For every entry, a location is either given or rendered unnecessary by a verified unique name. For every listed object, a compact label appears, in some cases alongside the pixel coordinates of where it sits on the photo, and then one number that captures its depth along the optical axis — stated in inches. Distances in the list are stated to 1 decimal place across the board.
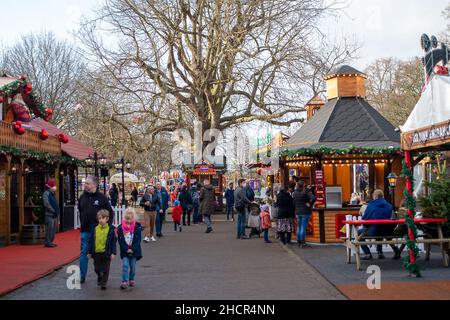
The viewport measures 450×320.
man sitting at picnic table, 500.7
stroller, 777.6
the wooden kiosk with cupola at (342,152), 676.7
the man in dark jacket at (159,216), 783.1
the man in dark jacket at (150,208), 725.3
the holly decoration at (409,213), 433.1
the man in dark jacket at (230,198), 1199.9
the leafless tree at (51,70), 1774.1
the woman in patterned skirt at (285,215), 666.2
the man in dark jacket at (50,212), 681.0
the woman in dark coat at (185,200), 973.8
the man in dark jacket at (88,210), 425.1
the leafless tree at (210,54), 1195.3
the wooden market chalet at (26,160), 717.9
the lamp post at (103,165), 1048.2
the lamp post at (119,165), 1040.2
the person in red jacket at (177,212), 890.7
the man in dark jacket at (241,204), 757.9
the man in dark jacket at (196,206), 1113.6
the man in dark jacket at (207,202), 866.8
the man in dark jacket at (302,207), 644.1
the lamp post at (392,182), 708.0
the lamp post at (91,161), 933.1
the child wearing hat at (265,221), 730.0
